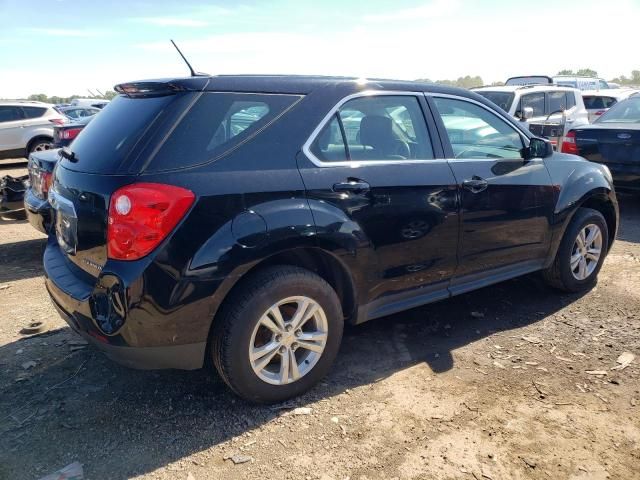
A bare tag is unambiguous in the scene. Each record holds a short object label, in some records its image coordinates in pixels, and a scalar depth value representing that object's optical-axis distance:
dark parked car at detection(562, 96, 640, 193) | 7.07
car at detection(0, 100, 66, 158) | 13.12
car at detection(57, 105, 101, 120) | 22.41
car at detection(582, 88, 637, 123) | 15.23
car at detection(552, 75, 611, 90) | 19.91
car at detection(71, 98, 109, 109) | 29.81
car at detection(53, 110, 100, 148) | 9.41
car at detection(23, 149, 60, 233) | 4.75
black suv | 2.55
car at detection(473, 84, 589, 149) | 10.13
